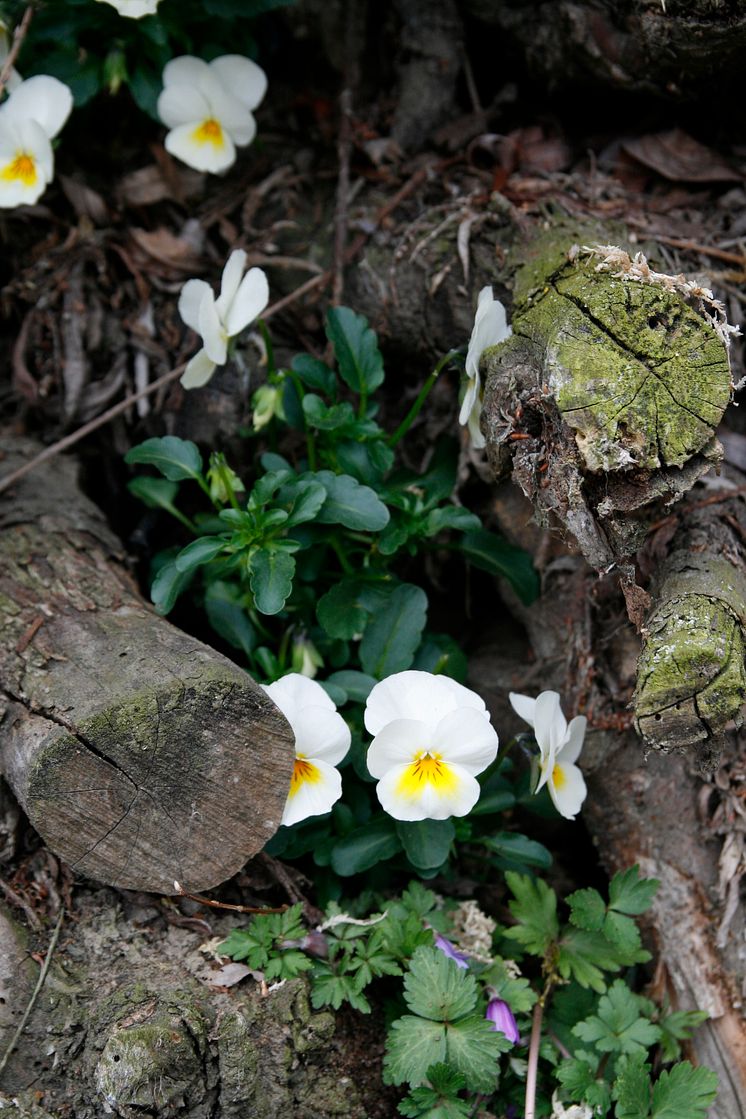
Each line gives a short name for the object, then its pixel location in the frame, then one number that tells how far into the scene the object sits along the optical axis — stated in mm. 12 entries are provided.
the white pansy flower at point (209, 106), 1042
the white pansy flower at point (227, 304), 987
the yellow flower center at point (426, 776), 959
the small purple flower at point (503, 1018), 969
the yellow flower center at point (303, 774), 967
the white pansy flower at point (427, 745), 956
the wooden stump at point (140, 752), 939
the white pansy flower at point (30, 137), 1029
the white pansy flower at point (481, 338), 969
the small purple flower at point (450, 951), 974
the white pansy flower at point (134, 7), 1015
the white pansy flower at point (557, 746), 978
